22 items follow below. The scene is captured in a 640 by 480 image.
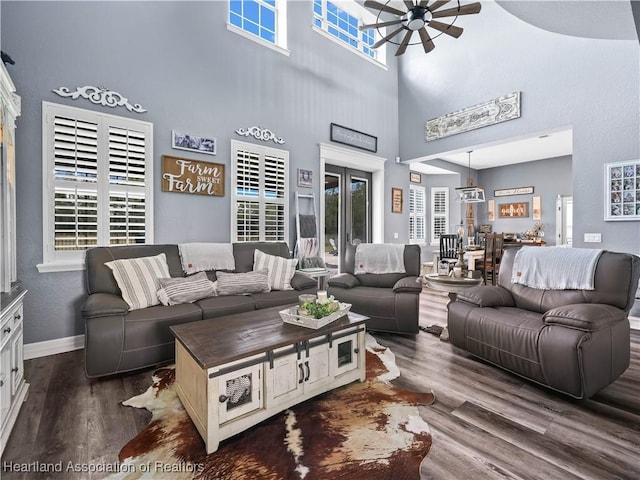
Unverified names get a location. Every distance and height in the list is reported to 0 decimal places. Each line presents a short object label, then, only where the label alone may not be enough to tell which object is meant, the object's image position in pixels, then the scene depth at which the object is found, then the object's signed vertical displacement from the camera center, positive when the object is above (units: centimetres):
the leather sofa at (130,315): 234 -67
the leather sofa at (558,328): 201 -67
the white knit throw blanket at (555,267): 253 -28
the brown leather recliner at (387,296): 322 -66
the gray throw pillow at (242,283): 320 -50
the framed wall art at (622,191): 371 +55
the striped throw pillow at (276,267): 355 -37
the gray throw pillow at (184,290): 282 -51
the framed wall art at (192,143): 362 +112
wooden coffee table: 162 -79
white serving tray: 207 -57
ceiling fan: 311 +227
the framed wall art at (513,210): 834 +71
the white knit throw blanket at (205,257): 333 -24
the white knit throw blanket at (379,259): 388 -30
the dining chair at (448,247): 613 -23
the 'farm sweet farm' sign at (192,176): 357 +71
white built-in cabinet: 172 -39
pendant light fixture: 646 +87
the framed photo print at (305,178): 475 +89
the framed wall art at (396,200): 611 +70
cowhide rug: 147 -111
